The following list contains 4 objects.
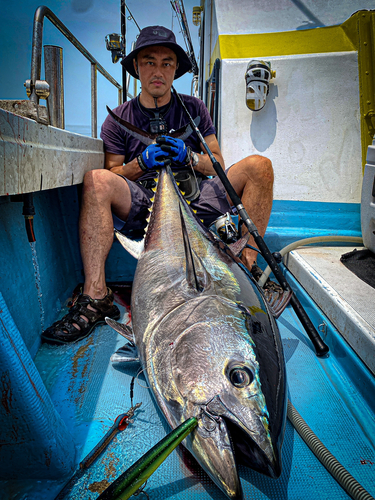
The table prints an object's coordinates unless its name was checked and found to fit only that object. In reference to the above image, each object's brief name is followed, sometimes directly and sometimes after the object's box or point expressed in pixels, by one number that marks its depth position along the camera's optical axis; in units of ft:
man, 5.86
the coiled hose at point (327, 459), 2.80
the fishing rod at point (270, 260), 4.91
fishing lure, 1.94
